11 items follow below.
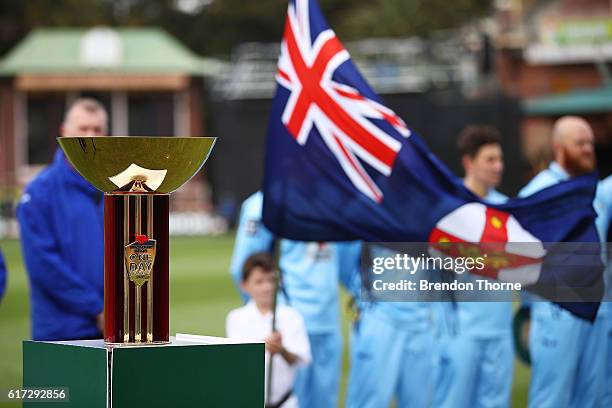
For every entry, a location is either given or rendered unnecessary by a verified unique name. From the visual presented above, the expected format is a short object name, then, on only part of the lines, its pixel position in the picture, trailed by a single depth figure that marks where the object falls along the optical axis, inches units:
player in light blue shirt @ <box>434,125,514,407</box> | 527.5
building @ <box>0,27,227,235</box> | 3043.8
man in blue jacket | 479.8
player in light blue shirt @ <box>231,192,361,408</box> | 583.8
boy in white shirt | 532.7
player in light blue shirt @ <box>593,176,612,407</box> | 410.6
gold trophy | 276.2
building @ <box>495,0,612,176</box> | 2407.7
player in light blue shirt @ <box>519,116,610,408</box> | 432.8
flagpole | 505.0
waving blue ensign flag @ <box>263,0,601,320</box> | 453.7
